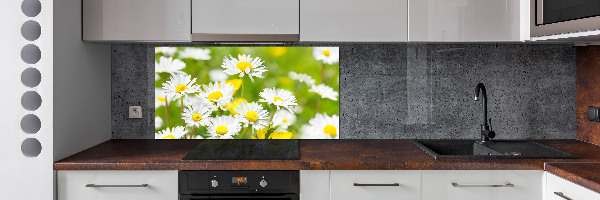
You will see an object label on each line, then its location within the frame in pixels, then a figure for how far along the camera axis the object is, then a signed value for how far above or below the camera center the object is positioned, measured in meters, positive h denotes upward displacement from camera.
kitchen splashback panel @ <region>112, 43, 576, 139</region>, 2.78 +0.06
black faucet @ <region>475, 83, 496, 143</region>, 2.55 -0.13
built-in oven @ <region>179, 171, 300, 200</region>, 2.10 -0.33
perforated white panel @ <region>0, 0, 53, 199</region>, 2.13 -0.01
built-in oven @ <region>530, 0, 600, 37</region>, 1.92 +0.34
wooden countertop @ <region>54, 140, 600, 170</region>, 2.09 -0.25
